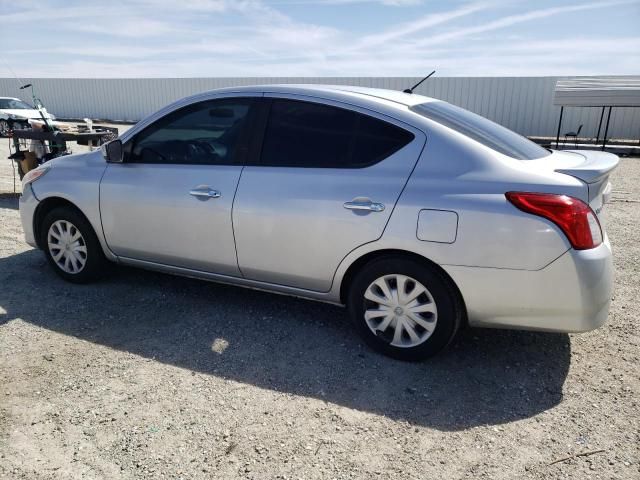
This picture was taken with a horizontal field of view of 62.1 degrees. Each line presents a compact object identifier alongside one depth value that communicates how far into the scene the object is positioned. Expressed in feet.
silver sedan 9.60
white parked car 65.62
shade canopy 54.80
